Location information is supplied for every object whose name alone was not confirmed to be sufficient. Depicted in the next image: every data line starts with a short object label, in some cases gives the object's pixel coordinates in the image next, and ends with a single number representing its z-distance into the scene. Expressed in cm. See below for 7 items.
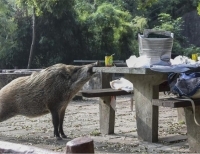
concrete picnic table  872
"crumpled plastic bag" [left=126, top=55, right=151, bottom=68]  855
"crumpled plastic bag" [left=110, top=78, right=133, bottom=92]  988
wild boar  979
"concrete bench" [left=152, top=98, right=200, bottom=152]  773
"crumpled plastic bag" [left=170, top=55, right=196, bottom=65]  927
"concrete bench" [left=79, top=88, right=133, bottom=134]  954
